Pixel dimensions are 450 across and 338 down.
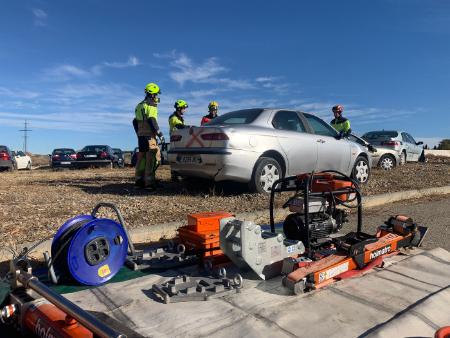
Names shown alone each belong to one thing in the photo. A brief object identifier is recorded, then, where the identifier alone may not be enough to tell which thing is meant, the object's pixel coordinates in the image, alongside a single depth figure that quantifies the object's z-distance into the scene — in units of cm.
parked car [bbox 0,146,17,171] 1936
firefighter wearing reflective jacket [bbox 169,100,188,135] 954
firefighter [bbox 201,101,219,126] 1040
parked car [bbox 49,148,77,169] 2280
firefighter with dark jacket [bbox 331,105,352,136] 1130
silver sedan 675
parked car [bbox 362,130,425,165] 1513
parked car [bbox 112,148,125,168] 2568
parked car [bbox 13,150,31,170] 2380
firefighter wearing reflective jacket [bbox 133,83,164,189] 779
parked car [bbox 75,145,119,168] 2147
